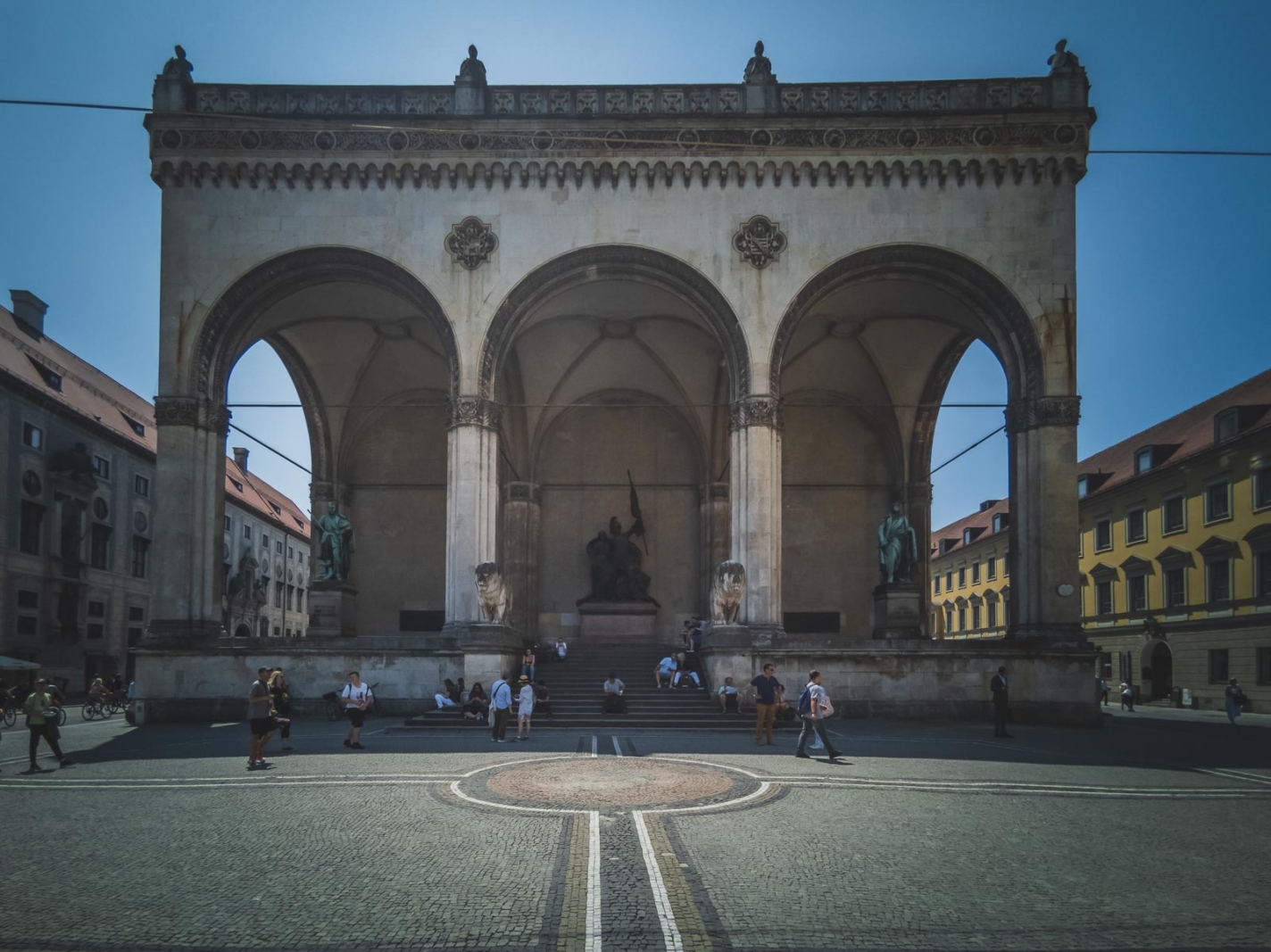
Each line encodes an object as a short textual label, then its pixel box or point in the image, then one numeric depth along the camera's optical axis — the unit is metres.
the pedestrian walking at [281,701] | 16.45
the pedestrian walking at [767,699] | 17.84
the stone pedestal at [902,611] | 29.98
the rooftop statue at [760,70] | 24.69
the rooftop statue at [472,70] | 24.80
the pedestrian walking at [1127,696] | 37.19
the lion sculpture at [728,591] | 23.03
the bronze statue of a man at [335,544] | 30.00
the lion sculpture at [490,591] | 23.11
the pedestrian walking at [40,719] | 14.51
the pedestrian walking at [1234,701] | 28.28
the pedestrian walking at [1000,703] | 19.38
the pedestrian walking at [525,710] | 17.97
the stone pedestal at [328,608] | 30.66
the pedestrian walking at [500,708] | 17.77
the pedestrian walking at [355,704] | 16.47
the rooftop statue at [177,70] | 24.69
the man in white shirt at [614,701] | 21.88
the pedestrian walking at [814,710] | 15.75
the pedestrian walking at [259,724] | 14.27
